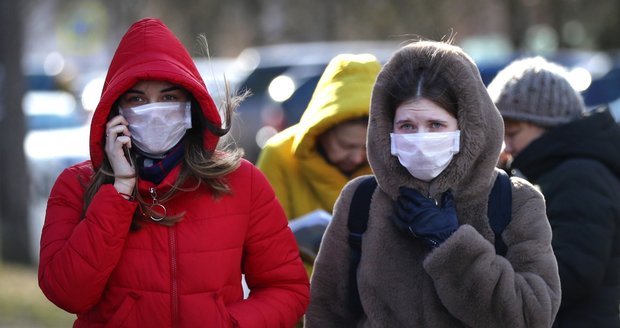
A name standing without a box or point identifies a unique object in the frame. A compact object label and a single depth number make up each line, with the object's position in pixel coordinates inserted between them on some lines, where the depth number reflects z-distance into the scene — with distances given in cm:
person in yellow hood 949
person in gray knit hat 806
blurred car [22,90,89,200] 3172
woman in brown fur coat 687
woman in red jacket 690
